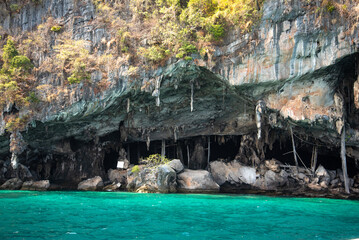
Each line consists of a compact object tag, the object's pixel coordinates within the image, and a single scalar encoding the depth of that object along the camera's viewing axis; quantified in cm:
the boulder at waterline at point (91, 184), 2209
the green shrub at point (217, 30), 1755
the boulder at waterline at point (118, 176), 2365
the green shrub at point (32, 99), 2106
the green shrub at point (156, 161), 2115
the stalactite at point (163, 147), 2459
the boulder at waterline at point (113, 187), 2157
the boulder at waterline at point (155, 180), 1883
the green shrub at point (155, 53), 1823
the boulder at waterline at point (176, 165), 2028
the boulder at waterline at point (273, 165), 2164
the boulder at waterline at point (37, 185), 2194
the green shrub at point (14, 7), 2562
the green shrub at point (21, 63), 2166
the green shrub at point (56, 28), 2370
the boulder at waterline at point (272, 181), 2089
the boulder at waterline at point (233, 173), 2188
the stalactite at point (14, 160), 2133
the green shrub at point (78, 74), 2027
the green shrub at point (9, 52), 2184
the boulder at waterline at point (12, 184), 2226
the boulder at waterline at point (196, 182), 1936
